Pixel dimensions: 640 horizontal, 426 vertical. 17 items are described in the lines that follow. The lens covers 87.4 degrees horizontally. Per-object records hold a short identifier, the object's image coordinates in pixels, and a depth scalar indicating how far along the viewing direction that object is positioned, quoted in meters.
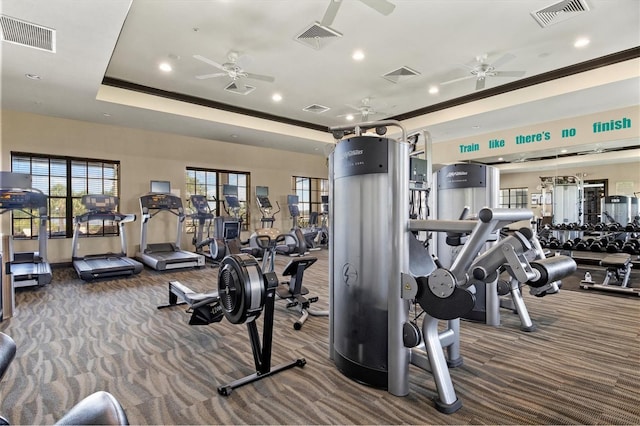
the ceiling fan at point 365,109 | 7.26
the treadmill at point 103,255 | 5.80
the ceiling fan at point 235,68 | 5.06
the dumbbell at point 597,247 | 5.78
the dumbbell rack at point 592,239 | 5.75
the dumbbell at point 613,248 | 5.69
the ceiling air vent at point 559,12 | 3.79
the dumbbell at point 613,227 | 6.54
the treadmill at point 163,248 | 6.60
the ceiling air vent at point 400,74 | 5.63
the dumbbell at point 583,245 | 5.93
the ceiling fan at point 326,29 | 3.47
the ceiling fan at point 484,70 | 5.10
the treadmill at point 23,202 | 4.88
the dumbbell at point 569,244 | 6.06
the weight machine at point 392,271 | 1.97
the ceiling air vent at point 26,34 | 3.54
